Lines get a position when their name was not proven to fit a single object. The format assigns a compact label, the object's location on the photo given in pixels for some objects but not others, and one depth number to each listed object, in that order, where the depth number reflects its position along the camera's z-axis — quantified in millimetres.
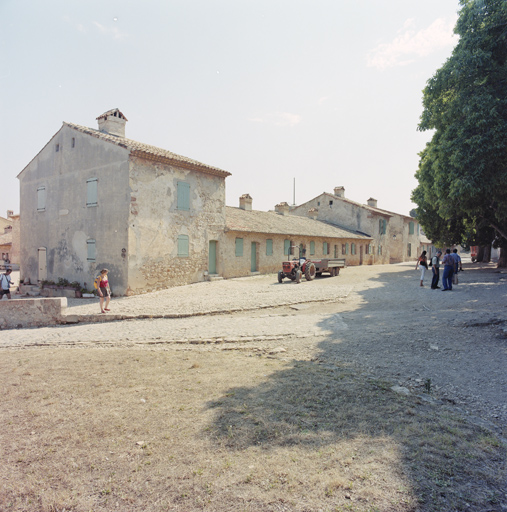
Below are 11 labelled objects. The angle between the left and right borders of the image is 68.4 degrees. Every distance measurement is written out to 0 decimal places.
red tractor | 18375
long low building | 21422
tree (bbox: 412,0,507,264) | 10789
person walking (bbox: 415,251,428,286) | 15336
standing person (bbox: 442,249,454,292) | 13898
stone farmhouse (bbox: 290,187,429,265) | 36469
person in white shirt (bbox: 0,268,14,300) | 14758
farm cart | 20906
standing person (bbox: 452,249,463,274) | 14055
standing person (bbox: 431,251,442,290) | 14453
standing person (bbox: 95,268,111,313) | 11711
